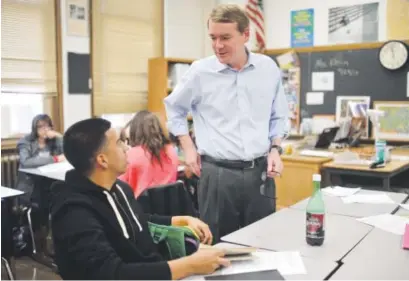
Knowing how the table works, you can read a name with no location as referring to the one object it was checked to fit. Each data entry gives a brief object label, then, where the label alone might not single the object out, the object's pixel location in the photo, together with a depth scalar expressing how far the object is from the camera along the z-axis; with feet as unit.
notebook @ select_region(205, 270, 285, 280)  4.65
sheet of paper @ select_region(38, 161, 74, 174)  12.61
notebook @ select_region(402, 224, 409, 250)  5.66
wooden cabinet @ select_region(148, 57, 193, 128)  17.88
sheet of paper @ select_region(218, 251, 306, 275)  4.86
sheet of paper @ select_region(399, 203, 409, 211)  7.68
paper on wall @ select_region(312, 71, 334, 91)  16.67
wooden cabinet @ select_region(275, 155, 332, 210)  13.26
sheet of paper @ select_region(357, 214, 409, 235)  6.41
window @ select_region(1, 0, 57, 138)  14.52
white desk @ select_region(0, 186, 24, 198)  10.26
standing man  7.43
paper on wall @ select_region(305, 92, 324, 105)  16.89
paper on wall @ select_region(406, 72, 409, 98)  15.23
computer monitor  15.10
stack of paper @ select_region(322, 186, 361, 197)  8.65
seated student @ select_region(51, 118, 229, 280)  4.47
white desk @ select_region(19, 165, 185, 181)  12.11
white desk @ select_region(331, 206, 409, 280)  4.82
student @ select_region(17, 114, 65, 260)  12.50
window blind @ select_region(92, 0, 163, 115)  16.90
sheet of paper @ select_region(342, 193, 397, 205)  8.08
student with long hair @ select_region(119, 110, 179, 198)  10.19
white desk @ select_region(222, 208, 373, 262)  5.55
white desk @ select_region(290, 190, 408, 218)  7.32
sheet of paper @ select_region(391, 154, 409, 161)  13.36
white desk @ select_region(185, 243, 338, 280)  4.73
